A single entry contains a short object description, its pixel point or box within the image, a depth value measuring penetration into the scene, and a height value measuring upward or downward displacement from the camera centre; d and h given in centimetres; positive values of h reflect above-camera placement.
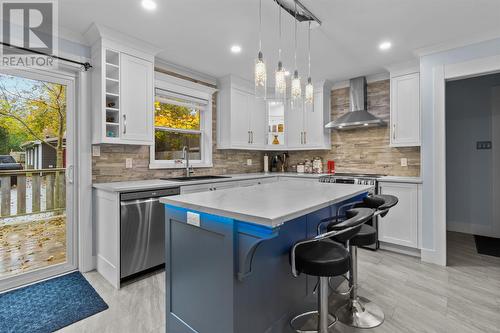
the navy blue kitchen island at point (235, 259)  135 -57
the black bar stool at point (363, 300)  196 -110
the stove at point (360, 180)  353 -20
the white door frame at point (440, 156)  306 +12
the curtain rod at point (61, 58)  242 +115
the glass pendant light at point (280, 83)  200 +68
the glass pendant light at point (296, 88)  215 +68
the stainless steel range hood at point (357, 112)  397 +88
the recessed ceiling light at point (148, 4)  221 +146
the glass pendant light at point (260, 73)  191 +72
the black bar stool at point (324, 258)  142 -53
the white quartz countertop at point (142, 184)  252 -19
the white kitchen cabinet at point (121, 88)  271 +91
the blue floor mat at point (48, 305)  195 -119
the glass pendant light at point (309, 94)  228 +66
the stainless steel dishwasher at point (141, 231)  252 -67
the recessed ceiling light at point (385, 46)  305 +149
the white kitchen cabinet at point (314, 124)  456 +80
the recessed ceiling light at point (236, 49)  311 +149
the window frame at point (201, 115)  353 +88
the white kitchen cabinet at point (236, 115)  425 +91
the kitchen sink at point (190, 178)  353 -16
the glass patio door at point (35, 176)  251 -9
